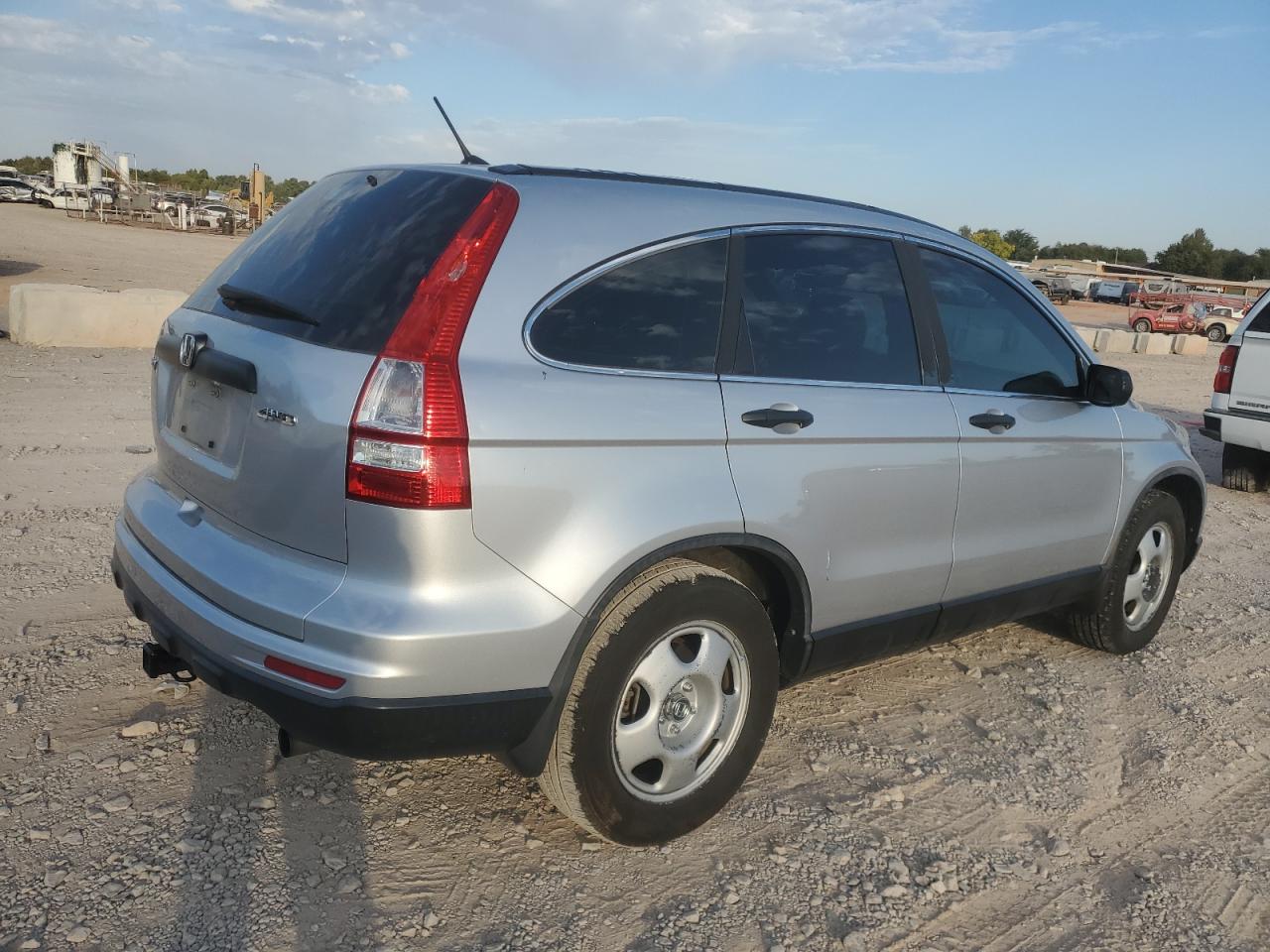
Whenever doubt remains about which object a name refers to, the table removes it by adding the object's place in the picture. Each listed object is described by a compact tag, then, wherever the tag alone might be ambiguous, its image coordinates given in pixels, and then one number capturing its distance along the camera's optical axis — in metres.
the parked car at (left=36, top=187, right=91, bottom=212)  45.47
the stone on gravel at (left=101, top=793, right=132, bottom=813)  2.99
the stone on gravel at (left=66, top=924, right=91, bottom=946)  2.46
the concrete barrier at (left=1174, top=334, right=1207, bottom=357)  26.97
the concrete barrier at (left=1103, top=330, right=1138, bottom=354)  25.70
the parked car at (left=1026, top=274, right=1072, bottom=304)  51.21
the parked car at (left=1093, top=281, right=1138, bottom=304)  58.59
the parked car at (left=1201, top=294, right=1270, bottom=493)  8.34
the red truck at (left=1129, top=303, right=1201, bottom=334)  35.06
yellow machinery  32.44
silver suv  2.44
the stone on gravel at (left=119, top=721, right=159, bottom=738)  3.40
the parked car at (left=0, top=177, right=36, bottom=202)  53.12
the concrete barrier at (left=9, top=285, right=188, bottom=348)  10.74
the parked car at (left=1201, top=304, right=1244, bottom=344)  36.56
